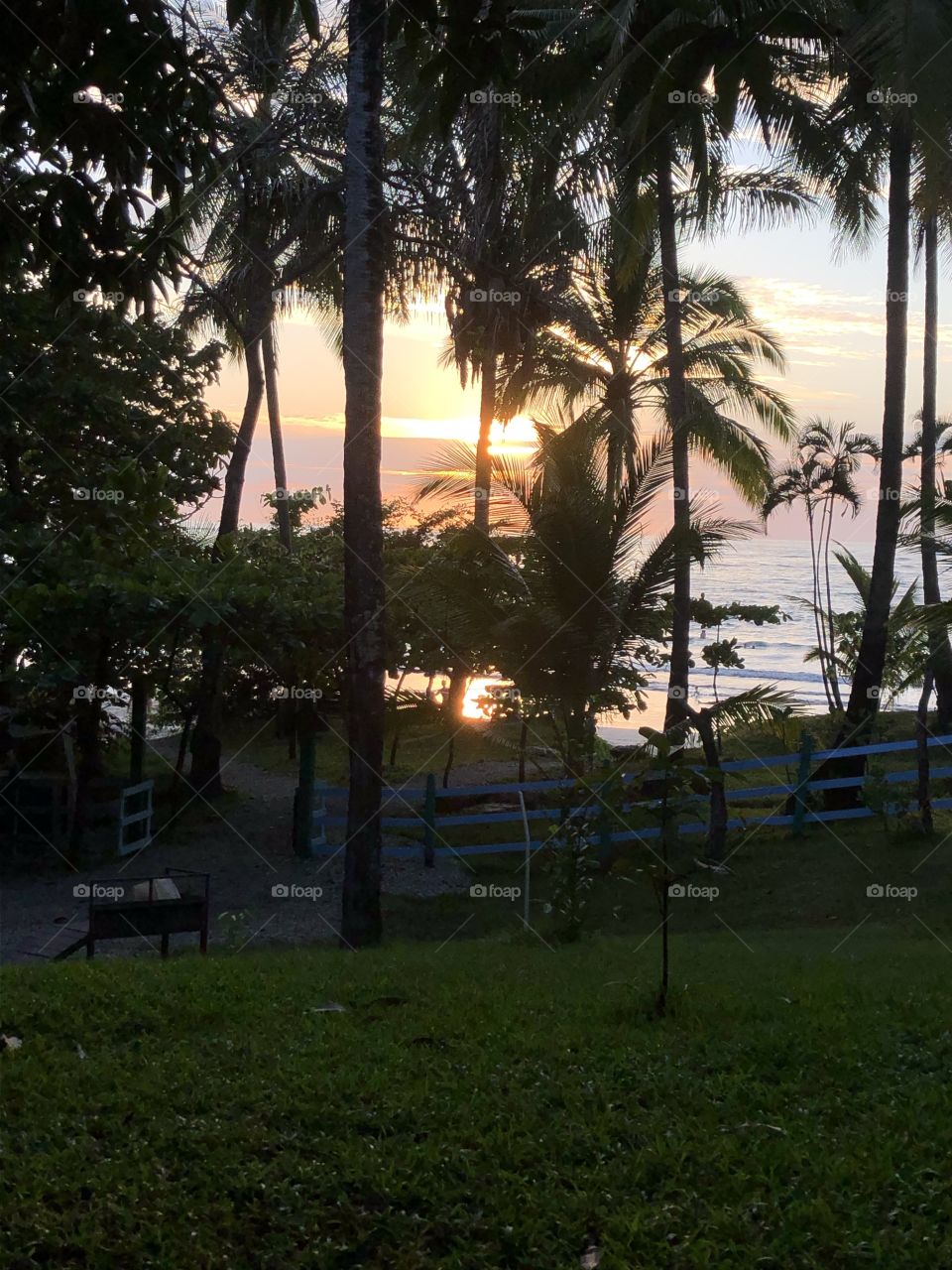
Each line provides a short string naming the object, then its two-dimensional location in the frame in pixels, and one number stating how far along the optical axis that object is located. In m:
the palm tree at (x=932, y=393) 14.36
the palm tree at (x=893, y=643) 15.32
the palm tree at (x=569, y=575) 13.44
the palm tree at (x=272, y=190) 17.72
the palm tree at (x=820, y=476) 21.25
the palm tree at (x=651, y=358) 22.67
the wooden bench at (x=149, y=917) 9.98
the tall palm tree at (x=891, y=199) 14.66
